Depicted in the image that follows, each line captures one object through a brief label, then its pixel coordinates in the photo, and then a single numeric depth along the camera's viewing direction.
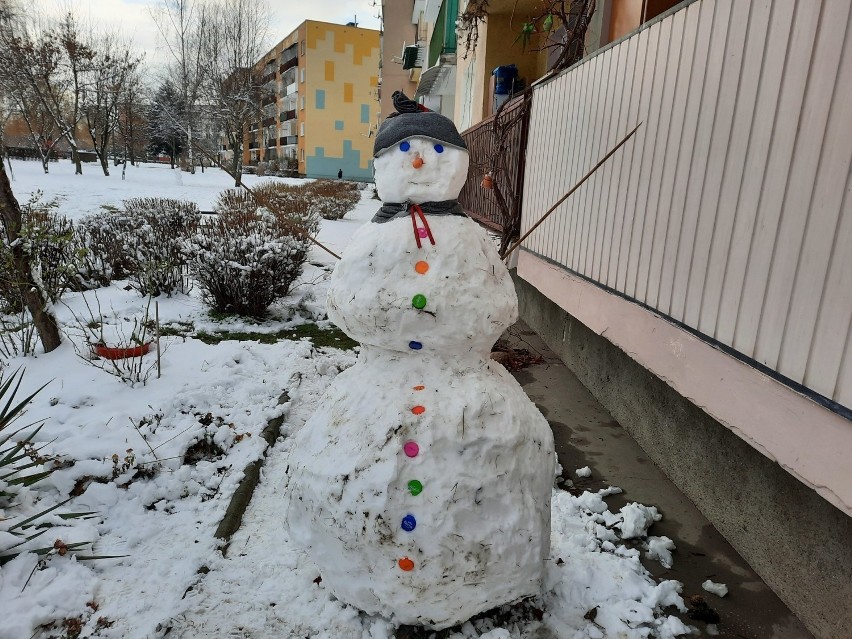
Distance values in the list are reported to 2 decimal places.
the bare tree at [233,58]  27.92
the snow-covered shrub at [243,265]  6.65
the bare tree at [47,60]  22.50
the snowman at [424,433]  2.01
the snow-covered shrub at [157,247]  7.25
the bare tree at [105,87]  26.73
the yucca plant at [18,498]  2.60
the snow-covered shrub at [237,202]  9.61
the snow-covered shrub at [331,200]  15.56
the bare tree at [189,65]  26.75
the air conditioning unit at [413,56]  21.70
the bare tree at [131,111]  28.91
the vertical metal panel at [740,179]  2.05
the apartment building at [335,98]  43.44
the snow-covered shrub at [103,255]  7.77
